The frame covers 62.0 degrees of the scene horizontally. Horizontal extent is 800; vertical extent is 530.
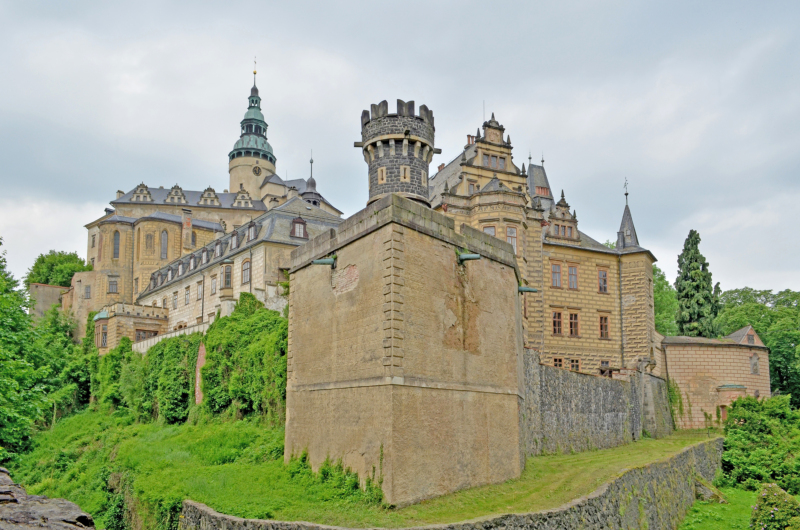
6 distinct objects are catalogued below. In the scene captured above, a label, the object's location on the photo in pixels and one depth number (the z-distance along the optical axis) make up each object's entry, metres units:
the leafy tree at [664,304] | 54.78
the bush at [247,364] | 22.77
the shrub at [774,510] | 20.80
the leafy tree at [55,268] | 66.00
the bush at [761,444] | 29.52
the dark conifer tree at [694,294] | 44.97
